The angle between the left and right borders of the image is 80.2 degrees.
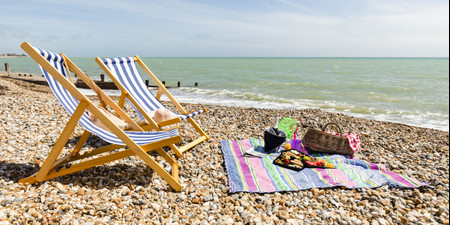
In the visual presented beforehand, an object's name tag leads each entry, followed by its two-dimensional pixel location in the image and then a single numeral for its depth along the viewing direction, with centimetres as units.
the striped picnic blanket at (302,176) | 305
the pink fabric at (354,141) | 408
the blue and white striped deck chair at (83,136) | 255
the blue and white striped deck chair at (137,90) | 356
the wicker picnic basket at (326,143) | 409
